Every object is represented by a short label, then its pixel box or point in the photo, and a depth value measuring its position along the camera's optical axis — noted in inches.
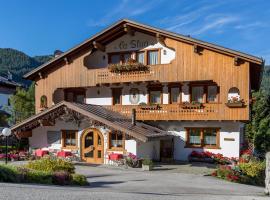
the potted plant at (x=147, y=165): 863.1
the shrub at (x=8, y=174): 524.4
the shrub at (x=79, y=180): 595.2
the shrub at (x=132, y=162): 892.0
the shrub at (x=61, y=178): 574.7
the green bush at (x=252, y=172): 810.8
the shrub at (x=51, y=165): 652.7
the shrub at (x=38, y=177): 558.9
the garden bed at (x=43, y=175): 536.4
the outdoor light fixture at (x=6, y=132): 878.4
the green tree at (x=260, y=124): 1469.0
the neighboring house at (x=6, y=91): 2014.0
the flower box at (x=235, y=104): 966.4
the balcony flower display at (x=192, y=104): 1021.8
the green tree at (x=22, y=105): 1556.3
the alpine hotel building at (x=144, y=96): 983.0
